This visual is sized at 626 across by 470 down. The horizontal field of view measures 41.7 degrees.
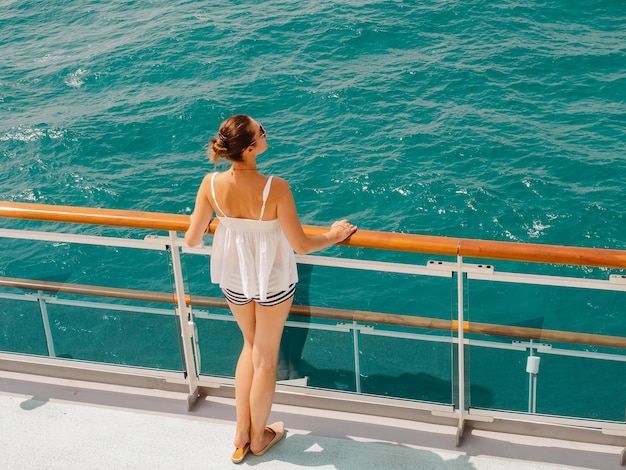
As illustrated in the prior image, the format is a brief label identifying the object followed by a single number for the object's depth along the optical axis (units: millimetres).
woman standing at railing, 3463
